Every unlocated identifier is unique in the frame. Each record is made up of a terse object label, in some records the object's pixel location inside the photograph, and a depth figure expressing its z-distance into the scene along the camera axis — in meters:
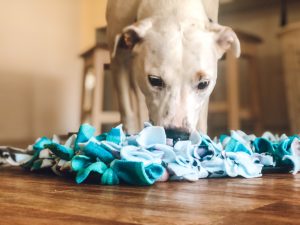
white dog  1.32
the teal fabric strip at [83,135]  1.01
